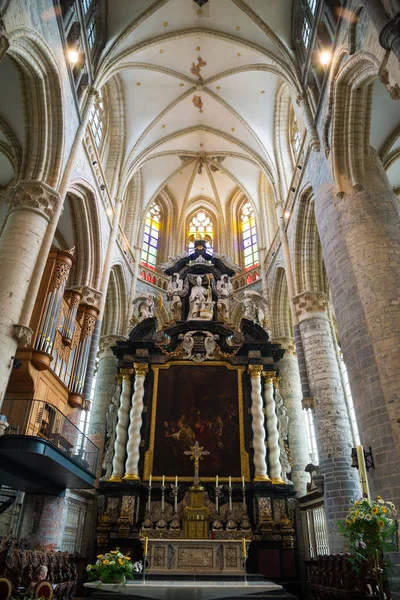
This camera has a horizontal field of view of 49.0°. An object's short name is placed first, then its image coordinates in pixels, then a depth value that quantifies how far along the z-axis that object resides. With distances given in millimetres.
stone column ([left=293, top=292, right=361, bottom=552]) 11852
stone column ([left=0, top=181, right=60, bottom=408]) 9461
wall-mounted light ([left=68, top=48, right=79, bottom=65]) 13492
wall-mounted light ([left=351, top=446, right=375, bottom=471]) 8912
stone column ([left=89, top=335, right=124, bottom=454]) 17719
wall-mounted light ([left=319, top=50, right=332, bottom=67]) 13016
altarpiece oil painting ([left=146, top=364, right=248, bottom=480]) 13586
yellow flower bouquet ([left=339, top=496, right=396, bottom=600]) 5395
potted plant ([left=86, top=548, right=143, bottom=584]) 5844
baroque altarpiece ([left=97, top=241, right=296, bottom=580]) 12117
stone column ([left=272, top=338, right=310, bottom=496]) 16517
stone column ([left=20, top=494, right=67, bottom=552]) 11125
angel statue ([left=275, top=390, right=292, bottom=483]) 13808
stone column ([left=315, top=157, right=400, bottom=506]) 8844
